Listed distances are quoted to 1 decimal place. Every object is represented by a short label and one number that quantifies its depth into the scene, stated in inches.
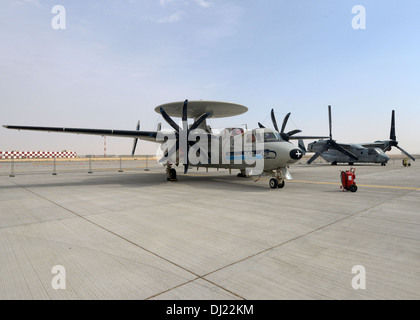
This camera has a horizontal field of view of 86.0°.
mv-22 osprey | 1391.5
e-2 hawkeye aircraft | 459.7
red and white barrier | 2406.3
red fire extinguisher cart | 435.2
